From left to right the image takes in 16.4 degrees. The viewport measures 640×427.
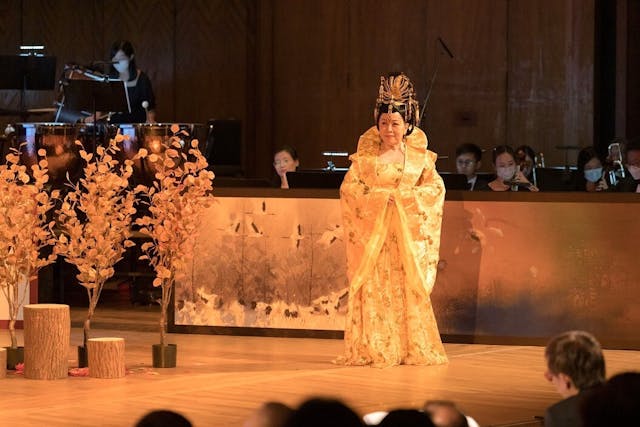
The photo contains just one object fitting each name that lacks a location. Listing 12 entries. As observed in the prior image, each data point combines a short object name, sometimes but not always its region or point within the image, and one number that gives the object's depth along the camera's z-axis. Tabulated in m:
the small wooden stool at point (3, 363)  11.64
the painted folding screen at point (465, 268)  13.63
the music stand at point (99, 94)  15.97
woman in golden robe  12.37
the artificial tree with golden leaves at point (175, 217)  12.16
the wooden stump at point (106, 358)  11.56
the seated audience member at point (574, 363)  5.96
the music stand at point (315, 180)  14.74
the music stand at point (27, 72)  17.97
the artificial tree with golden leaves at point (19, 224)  11.92
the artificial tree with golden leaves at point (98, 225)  11.80
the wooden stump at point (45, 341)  11.39
